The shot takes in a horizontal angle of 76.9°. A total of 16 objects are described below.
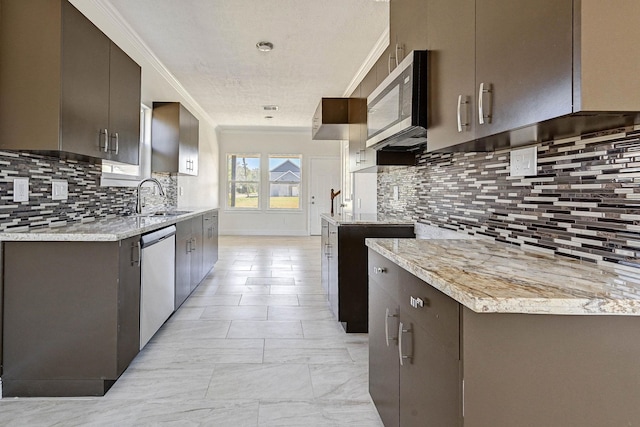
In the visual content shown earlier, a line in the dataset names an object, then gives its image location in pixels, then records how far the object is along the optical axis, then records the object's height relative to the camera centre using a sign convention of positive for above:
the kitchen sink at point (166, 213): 4.02 -0.06
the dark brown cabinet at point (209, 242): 4.63 -0.42
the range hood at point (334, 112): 4.17 +1.00
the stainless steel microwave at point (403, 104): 1.88 +0.54
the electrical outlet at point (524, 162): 1.58 +0.19
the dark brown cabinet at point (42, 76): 1.97 +0.65
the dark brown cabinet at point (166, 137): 4.96 +0.87
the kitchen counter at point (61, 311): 1.99 -0.52
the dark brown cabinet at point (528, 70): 0.91 +0.38
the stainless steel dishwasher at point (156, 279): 2.50 -0.50
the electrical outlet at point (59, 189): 2.49 +0.11
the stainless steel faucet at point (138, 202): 3.56 +0.04
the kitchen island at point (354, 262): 2.95 -0.40
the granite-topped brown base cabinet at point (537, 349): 0.88 -0.32
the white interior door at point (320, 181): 9.88 +0.67
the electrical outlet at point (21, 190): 2.13 +0.09
